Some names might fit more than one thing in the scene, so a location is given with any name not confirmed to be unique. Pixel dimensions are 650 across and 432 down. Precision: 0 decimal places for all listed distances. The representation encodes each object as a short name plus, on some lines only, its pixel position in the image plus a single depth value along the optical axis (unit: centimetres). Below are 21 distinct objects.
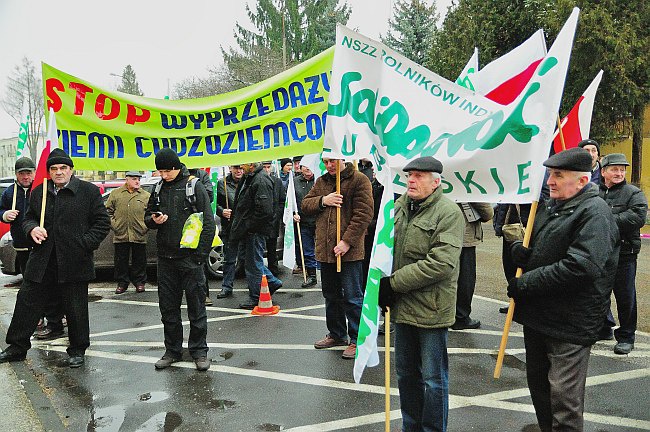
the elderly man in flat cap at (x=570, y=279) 350
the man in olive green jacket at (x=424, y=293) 385
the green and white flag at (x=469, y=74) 617
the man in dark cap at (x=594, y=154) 625
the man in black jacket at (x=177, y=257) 583
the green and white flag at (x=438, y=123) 420
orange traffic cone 786
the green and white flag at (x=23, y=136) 698
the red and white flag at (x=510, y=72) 537
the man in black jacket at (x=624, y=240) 586
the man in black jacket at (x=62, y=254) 591
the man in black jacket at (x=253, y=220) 805
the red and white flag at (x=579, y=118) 571
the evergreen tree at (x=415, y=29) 2898
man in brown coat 587
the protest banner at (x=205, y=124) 613
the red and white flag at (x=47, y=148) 592
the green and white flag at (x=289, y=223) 885
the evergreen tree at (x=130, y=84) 6693
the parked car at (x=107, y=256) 986
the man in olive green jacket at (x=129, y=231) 925
